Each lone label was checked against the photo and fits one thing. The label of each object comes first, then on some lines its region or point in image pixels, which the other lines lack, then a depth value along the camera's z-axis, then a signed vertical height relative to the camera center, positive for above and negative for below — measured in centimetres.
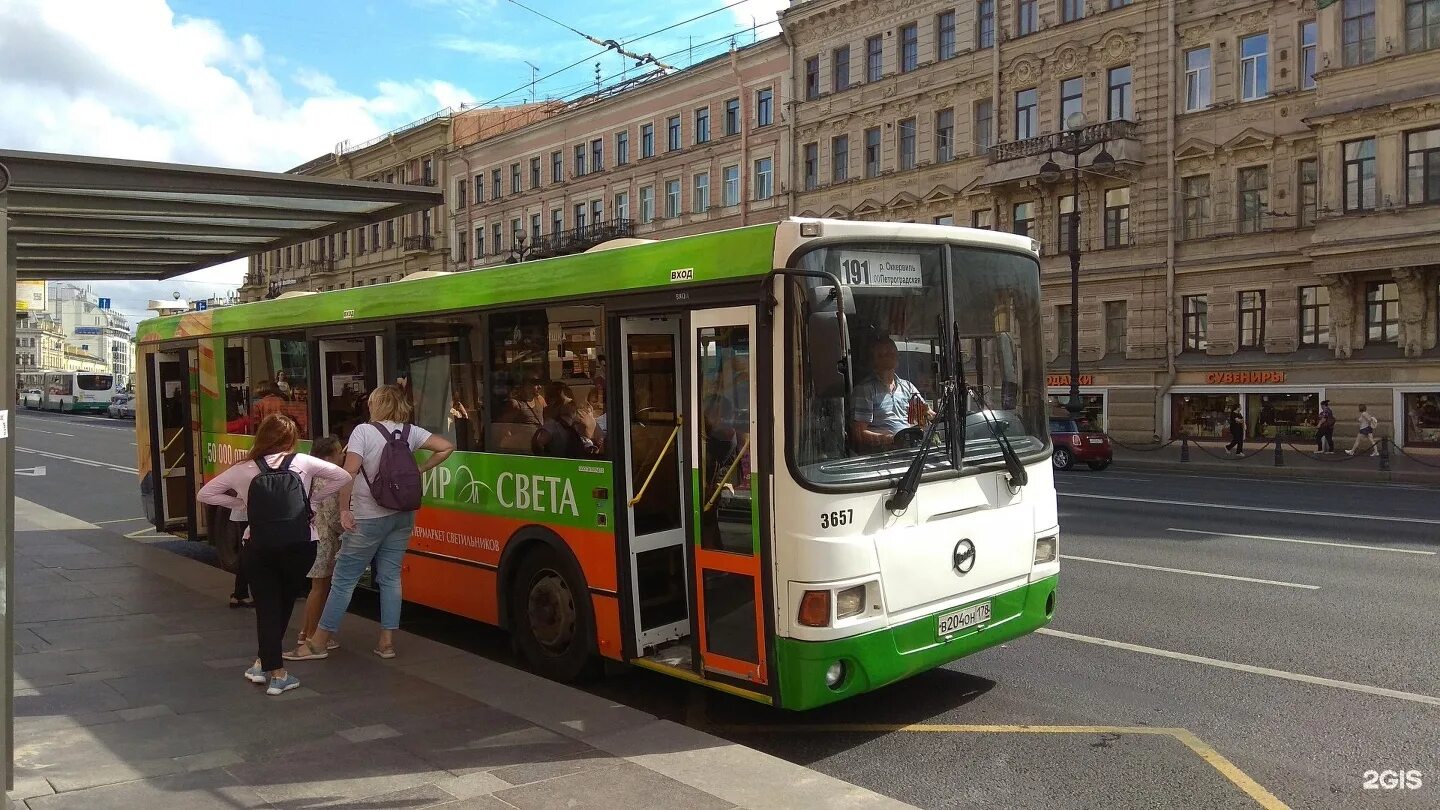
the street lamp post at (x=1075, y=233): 3047 +356
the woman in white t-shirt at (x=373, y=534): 698 -100
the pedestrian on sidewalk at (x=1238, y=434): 3023 -213
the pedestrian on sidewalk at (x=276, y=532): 627 -87
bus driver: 571 -20
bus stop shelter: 505 +118
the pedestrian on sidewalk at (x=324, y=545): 738 -114
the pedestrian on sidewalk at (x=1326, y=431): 2888 -202
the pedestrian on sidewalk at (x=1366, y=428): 2814 -190
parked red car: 2664 -207
